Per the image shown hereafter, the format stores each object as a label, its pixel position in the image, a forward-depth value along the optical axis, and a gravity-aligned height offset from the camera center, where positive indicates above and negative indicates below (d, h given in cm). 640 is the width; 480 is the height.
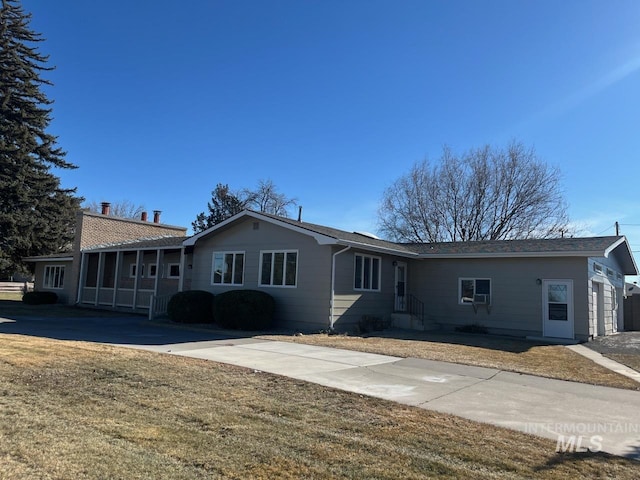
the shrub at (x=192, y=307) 1756 -74
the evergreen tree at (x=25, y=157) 3335 +912
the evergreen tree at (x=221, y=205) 4862 +866
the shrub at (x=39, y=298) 2689 -97
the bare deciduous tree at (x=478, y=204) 3139 +653
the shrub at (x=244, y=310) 1564 -68
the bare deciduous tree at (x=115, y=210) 6064 +956
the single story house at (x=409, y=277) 1619 +73
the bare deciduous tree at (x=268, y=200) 4772 +921
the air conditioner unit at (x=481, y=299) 1803 +2
